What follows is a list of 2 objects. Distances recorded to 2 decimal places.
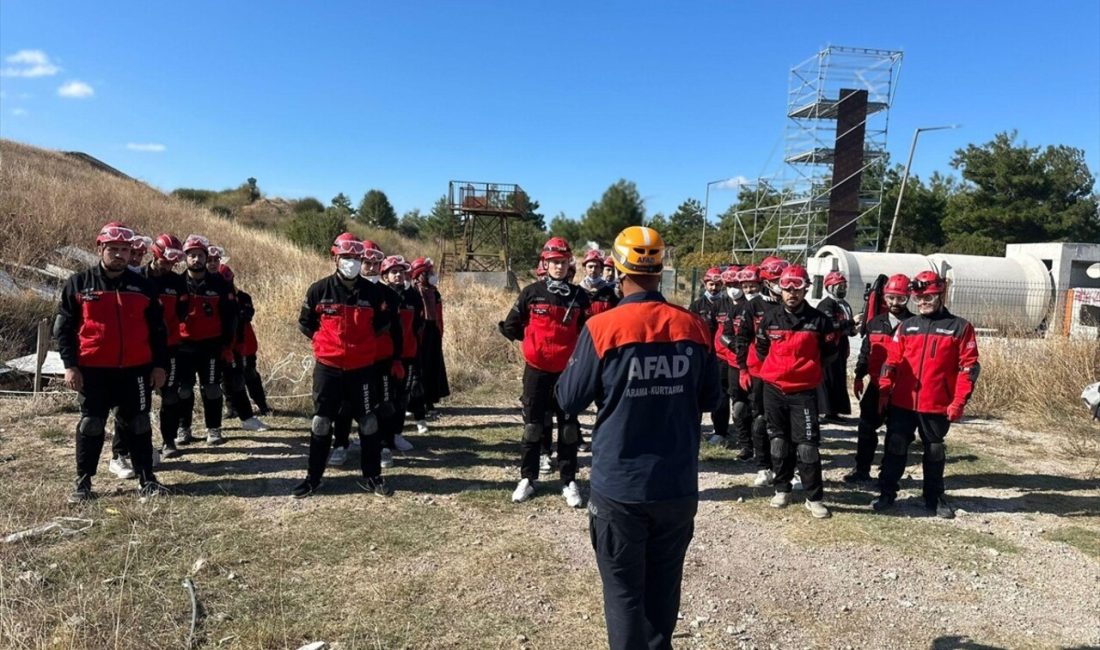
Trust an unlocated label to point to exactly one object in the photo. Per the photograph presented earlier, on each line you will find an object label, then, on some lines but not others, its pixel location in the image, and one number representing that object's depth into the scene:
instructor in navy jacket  2.57
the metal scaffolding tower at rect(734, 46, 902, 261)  32.03
